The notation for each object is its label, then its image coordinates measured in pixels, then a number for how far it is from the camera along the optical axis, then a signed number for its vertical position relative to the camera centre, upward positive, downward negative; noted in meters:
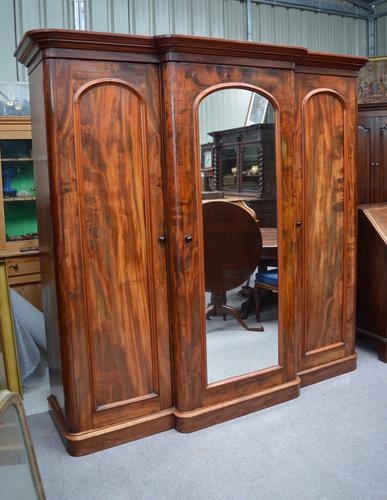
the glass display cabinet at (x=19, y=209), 3.74 -0.06
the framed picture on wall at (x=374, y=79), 7.67 +1.65
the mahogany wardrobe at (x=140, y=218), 2.39 -0.10
